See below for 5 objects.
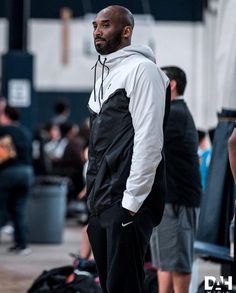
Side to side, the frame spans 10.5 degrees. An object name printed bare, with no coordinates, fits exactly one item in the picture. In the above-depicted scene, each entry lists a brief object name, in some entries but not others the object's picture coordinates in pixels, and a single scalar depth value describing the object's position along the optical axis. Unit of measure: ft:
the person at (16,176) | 51.62
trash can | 57.13
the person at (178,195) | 29.50
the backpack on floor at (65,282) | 32.13
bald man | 21.49
